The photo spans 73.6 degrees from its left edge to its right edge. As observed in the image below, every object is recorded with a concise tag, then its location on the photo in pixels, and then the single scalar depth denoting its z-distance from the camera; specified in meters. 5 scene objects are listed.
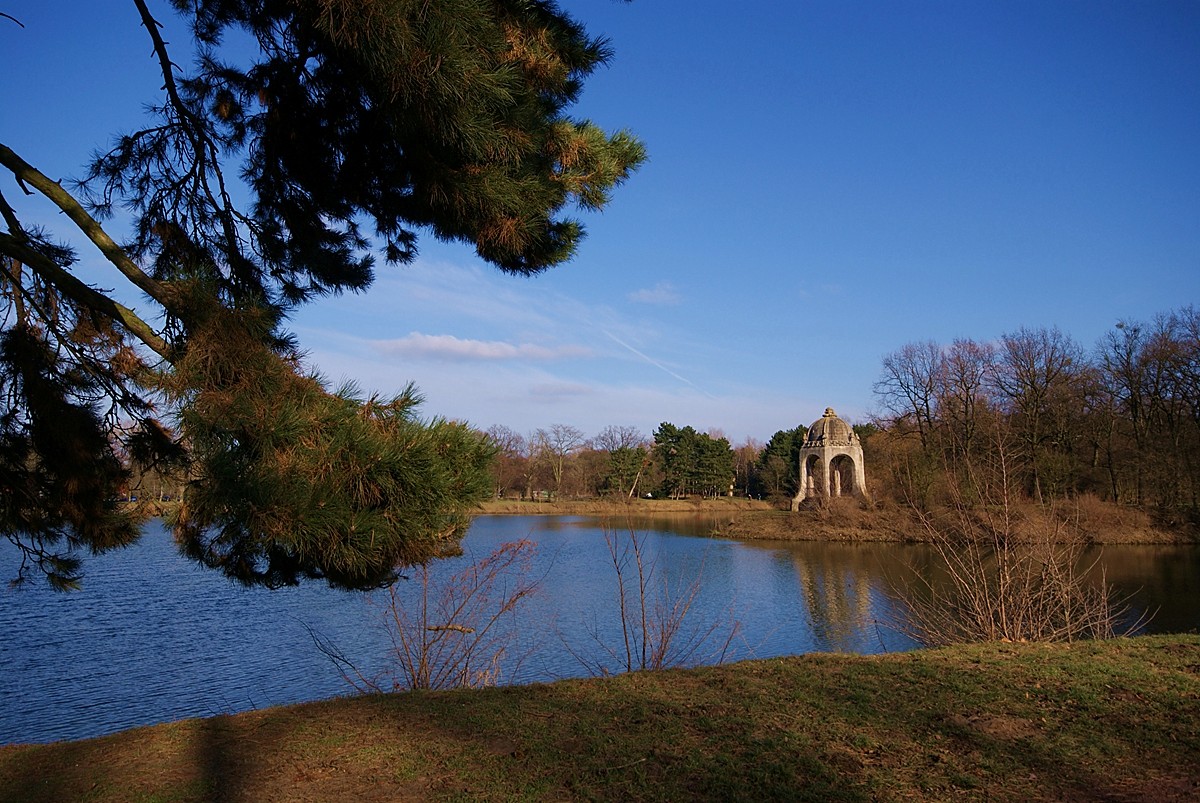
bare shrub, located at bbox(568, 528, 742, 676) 7.06
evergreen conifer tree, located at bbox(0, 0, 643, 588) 2.78
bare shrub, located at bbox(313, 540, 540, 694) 6.66
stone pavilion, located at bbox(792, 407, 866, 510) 38.03
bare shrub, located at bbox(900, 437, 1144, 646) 7.49
